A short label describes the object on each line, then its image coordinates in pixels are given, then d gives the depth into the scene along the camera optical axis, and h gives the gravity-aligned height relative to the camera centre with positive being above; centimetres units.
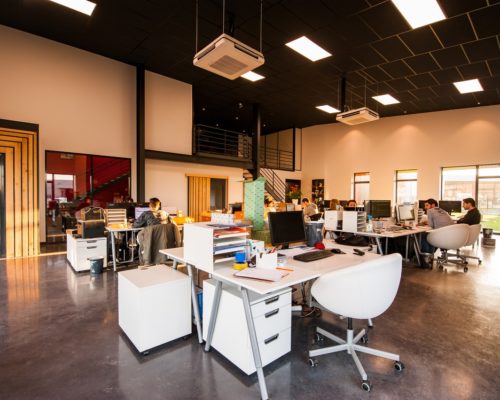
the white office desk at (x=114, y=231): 452 -62
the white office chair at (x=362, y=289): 180 -66
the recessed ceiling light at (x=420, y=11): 418 +301
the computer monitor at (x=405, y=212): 557 -37
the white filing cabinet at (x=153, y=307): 217 -95
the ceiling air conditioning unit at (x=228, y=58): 290 +160
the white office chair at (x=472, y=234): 500 -76
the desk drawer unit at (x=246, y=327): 192 -99
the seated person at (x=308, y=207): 743 -36
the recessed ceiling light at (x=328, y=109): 977 +322
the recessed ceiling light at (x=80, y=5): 457 +330
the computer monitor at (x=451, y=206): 778 -32
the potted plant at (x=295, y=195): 1152 +0
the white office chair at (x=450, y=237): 472 -75
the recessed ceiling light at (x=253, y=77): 709 +321
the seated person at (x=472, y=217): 542 -45
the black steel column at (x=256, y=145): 978 +189
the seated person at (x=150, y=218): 452 -40
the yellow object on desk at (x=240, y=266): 210 -56
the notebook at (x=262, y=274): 186 -57
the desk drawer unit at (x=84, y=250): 440 -94
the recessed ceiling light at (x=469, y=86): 713 +301
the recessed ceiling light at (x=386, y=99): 842 +312
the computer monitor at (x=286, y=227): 261 -33
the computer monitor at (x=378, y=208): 508 -25
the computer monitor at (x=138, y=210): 529 -30
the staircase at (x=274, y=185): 1182 +46
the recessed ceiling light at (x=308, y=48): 548 +315
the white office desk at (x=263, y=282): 176 -61
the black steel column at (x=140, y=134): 707 +162
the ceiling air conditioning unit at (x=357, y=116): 586 +179
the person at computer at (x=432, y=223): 520 -55
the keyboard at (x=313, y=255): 246 -58
